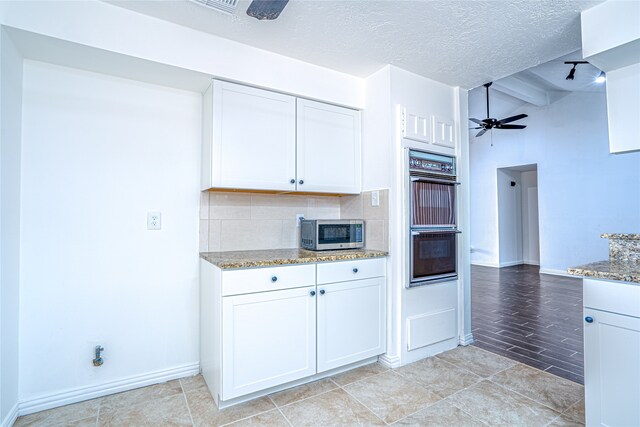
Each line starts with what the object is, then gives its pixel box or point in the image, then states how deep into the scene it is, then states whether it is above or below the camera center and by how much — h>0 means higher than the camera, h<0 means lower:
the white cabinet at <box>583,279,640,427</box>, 1.48 -0.62
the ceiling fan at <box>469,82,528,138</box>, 5.09 +1.56
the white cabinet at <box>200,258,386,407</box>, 1.92 -0.65
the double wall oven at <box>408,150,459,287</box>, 2.56 +0.04
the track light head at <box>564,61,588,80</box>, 4.19 +2.08
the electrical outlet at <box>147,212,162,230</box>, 2.28 +0.02
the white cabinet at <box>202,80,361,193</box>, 2.23 +0.60
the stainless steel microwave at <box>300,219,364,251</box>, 2.47 -0.09
